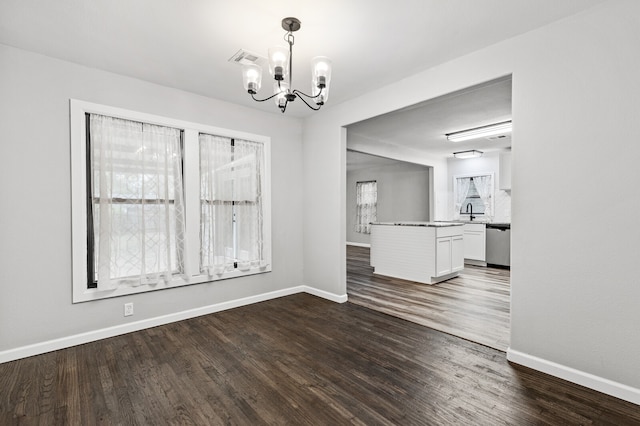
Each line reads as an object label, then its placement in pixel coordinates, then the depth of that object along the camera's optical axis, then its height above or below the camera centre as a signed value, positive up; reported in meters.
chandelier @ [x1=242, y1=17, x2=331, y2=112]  2.05 +0.99
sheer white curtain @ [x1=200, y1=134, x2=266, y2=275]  3.65 +0.08
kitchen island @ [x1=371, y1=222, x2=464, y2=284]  5.00 -0.73
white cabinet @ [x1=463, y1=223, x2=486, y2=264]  6.57 -0.73
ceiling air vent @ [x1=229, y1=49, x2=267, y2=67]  2.67 +1.39
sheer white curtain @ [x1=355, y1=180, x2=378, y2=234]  10.04 +0.16
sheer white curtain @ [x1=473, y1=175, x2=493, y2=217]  7.48 +0.51
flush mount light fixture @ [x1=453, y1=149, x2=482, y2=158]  6.80 +1.28
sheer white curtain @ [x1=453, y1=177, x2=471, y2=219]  7.91 +0.46
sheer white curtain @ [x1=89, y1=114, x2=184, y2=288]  2.95 +0.09
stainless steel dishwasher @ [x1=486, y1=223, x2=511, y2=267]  6.30 -0.74
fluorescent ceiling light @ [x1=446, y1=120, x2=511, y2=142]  4.97 +1.37
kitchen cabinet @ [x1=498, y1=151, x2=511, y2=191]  6.59 +0.87
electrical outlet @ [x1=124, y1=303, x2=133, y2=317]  3.12 -1.04
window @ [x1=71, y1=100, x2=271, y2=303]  2.93 +0.08
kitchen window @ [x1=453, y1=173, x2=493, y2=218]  7.50 +0.38
